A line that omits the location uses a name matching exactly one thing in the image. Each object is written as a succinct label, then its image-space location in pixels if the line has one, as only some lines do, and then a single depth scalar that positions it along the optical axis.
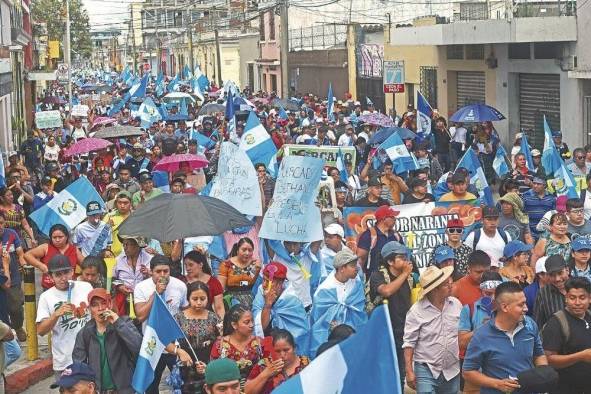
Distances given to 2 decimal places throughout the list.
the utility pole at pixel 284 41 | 34.97
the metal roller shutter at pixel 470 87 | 30.30
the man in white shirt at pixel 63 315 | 8.63
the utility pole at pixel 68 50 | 41.25
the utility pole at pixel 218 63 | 61.48
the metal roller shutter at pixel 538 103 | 26.09
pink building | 59.28
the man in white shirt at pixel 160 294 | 8.62
